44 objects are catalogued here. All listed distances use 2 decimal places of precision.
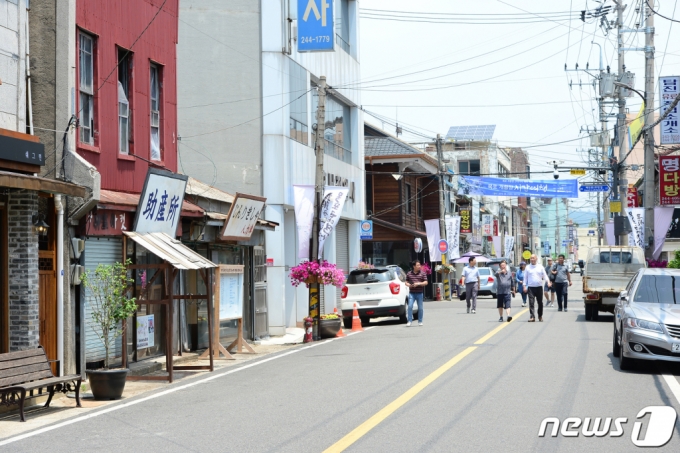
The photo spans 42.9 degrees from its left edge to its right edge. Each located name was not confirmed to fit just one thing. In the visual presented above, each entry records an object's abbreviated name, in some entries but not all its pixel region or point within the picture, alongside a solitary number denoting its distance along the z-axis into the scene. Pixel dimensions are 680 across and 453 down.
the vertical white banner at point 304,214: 22.52
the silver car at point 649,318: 12.38
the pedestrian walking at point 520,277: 34.14
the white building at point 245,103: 24.91
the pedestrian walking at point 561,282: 30.11
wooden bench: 10.17
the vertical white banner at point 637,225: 30.88
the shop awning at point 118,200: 13.94
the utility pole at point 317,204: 21.28
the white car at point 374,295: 25.14
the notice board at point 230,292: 17.91
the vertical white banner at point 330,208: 22.93
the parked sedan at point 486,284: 47.69
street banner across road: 40.06
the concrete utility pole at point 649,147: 29.72
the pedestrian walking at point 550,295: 35.81
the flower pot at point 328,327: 21.47
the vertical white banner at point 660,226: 30.23
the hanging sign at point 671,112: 30.95
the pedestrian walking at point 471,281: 27.72
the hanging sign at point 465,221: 60.84
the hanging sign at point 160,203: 14.95
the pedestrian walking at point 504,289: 24.16
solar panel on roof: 84.06
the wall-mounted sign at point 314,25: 24.73
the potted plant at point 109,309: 11.83
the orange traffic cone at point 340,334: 21.83
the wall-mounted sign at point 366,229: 37.19
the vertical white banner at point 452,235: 46.53
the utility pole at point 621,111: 38.50
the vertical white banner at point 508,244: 73.88
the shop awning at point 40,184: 10.52
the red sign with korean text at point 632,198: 50.77
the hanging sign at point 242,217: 19.45
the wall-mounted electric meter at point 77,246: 13.38
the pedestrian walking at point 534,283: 24.22
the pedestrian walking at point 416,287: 23.98
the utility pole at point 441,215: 45.84
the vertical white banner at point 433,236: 44.94
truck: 24.67
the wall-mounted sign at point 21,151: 11.54
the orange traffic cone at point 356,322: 23.91
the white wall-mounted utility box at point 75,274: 13.37
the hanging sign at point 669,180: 35.12
